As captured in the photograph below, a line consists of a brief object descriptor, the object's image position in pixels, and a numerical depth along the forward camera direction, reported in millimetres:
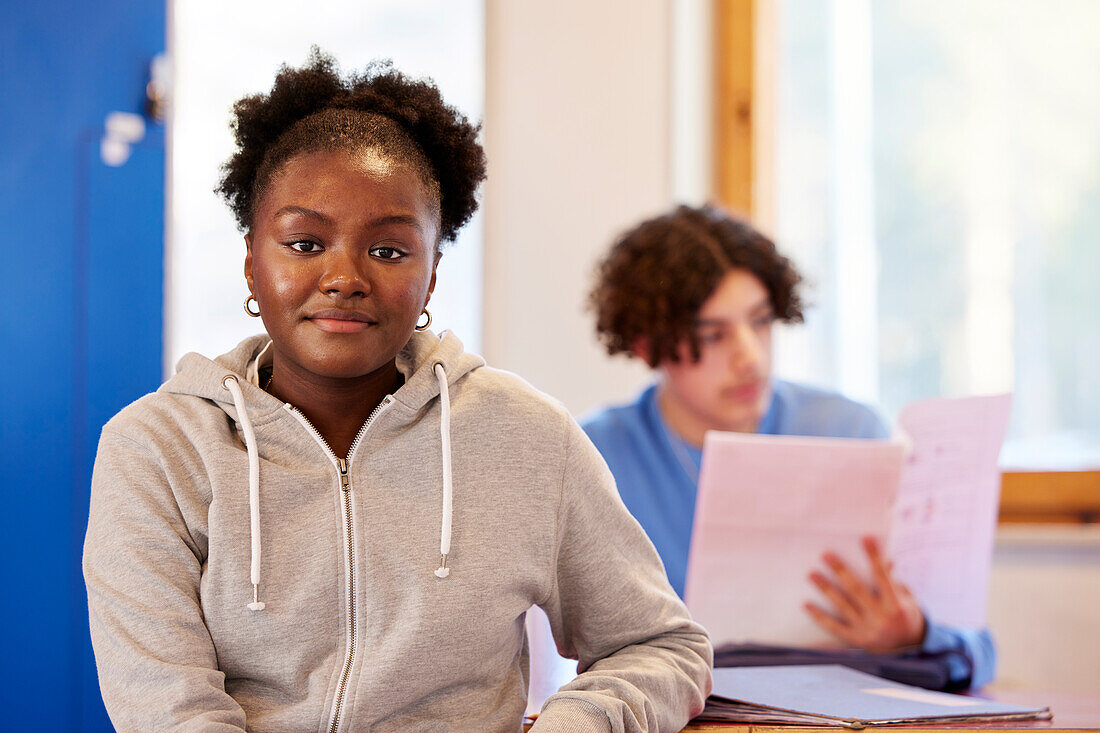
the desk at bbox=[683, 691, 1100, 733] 2042
